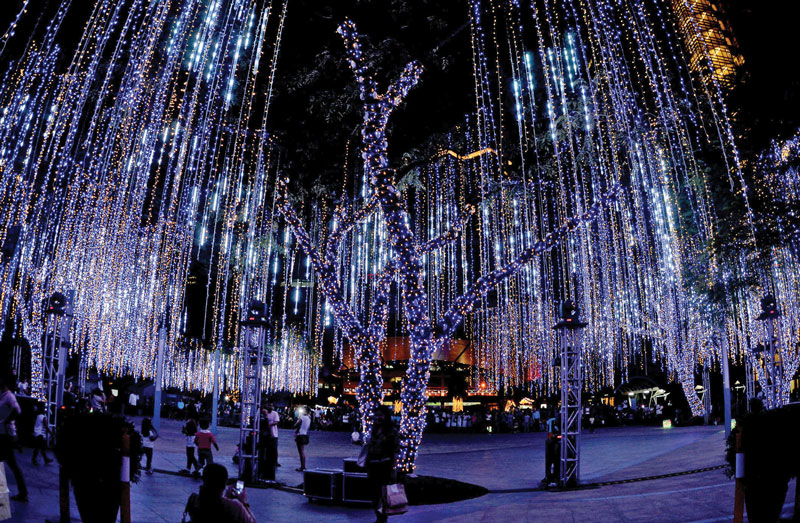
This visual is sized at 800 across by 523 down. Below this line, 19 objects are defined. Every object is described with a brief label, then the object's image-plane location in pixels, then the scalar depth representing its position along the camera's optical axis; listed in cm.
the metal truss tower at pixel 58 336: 1505
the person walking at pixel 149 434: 1311
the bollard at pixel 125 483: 498
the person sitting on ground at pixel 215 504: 434
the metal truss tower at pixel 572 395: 1251
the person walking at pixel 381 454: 787
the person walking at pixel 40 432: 1241
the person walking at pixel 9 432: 716
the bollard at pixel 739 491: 514
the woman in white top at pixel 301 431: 1501
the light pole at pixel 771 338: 1412
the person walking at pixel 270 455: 1235
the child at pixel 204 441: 1251
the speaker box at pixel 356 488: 985
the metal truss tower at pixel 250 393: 1241
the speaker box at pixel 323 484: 999
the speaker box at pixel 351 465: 1017
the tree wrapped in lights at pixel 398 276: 1209
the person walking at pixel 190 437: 1325
